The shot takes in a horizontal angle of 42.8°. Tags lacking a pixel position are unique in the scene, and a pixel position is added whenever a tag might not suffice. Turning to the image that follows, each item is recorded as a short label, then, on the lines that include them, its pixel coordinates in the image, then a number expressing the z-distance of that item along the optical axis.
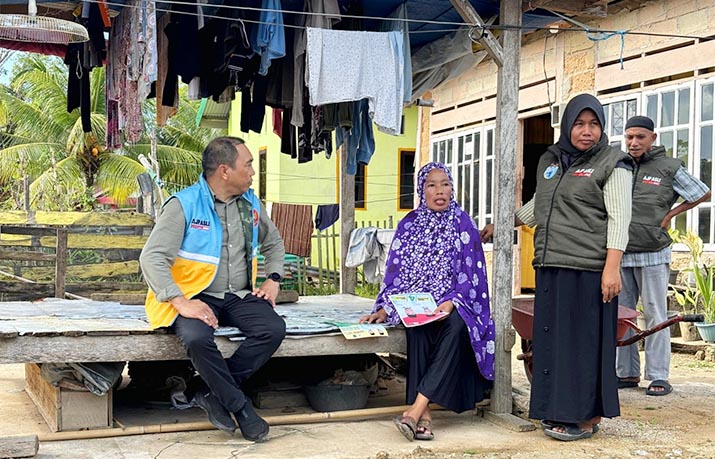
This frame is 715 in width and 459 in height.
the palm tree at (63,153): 18.73
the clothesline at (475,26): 5.65
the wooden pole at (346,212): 8.62
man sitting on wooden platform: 4.95
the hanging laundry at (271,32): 6.15
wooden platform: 5.02
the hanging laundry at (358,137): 7.86
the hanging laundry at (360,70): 5.93
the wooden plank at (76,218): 11.34
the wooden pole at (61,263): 10.01
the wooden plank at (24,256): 10.20
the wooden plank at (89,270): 10.89
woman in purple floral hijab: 5.43
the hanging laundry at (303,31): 6.43
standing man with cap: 6.46
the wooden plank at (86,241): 10.90
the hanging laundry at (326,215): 9.52
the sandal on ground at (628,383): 6.92
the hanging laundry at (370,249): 8.38
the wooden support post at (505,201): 5.77
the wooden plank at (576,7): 6.06
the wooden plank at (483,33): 5.70
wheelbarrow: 5.54
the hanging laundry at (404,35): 6.28
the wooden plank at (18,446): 4.46
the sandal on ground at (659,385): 6.62
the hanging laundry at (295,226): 12.05
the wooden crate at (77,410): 5.19
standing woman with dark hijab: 5.03
